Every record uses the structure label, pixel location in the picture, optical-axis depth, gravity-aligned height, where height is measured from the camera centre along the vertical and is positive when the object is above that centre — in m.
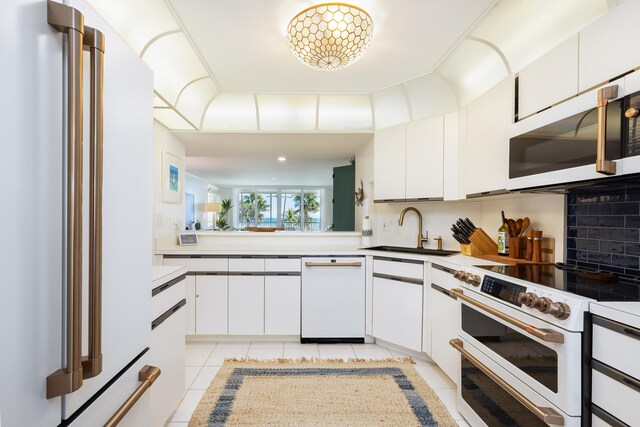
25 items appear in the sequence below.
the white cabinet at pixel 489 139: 2.00 +0.50
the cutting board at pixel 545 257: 2.03 -0.29
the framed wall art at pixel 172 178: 3.05 +0.33
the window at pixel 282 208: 11.98 +0.09
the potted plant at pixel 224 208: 11.12 +0.07
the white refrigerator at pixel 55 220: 0.56 -0.02
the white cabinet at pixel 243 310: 2.92 -0.93
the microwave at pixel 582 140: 1.14 +0.31
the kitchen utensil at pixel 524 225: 2.17 -0.09
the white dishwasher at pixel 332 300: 2.92 -0.83
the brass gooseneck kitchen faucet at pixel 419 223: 3.12 -0.12
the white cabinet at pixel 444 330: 2.12 -0.86
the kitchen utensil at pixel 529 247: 2.10 -0.24
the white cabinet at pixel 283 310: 2.92 -0.93
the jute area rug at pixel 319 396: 1.83 -1.21
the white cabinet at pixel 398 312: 2.56 -0.87
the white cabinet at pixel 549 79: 1.50 +0.69
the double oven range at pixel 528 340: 1.09 -0.54
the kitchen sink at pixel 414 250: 2.81 -0.37
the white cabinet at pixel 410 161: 2.75 +0.47
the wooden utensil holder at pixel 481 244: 2.43 -0.26
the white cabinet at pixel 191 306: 2.91 -0.89
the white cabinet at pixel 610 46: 1.21 +0.69
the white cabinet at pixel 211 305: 2.92 -0.88
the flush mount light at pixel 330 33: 1.71 +1.01
